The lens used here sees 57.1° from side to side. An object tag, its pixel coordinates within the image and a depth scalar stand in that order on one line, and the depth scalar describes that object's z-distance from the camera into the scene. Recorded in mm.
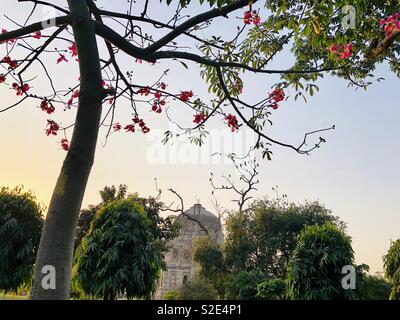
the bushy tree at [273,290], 12945
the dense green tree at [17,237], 10781
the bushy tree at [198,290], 21406
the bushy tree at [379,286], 16656
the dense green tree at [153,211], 22750
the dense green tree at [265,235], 23094
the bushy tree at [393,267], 9383
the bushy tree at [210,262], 22719
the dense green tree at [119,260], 9453
